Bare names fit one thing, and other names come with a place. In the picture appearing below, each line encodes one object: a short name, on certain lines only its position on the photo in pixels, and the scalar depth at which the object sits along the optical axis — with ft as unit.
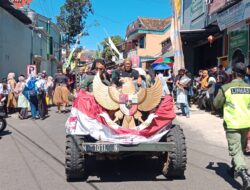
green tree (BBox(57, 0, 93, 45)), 80.83
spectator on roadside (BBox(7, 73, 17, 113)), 31.22
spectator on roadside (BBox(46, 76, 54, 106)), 36.04
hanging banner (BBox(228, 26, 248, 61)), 29.69
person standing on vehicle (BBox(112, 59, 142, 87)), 13.87
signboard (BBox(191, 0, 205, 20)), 38.90
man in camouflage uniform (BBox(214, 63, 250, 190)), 11.11
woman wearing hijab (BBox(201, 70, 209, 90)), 31.36
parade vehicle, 11.44
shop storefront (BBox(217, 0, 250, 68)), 27.22
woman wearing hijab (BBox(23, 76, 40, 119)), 28.63
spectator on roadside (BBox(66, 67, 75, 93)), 40.20
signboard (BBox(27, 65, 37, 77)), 40.94
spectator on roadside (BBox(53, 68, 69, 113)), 32.54
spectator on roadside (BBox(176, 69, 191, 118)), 27.50
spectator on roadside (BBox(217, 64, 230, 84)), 22.66
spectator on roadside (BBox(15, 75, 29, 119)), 28.83
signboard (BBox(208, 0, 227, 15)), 32.99
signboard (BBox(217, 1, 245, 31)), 27.33
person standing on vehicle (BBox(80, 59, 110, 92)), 14.21
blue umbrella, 45.94
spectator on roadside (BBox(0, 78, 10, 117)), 29.08
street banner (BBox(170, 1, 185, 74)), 32.90
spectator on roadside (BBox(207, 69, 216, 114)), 28.38
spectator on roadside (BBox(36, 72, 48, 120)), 29.03
